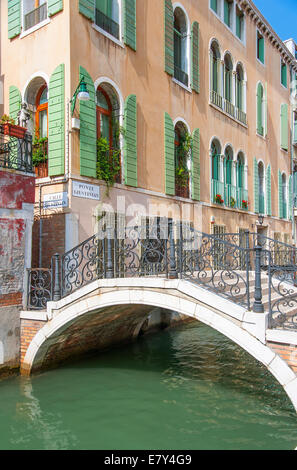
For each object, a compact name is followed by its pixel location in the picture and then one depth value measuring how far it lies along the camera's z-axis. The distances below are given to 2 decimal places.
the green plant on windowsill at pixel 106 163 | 8.62
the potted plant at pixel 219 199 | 12.99
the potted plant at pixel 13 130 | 6.62
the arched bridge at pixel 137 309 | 4.82
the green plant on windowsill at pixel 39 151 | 8.49
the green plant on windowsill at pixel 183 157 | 11.40
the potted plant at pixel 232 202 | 14.01
